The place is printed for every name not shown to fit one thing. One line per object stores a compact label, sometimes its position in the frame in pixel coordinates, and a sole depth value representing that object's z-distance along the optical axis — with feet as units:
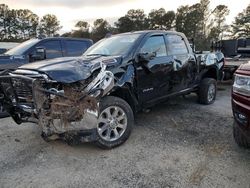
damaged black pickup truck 7.93
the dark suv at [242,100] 6.98
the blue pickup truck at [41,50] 14.46
